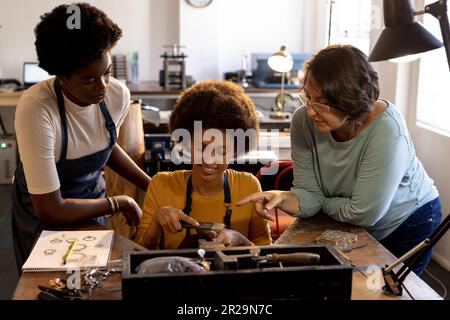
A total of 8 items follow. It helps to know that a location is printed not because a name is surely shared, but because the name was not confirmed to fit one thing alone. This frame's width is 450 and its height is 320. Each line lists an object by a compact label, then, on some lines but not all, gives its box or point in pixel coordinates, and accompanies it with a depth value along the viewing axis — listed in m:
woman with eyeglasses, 1.58
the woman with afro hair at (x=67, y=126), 1.64
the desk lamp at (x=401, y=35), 1.50
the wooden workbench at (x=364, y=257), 1.27
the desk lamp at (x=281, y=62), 3.69
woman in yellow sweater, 1.61
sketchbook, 1.39
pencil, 1.42
